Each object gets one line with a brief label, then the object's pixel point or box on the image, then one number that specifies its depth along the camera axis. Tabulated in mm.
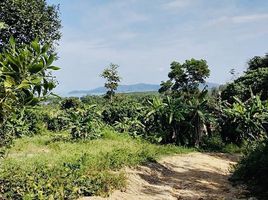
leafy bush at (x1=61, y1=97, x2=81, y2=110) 26304
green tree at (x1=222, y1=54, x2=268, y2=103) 16957
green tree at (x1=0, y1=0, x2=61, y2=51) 11578
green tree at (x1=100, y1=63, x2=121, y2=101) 29495
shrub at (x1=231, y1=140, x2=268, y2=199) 5606
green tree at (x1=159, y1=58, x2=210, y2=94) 30128
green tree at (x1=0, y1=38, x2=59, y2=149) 2837
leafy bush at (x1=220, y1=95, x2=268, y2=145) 11385
